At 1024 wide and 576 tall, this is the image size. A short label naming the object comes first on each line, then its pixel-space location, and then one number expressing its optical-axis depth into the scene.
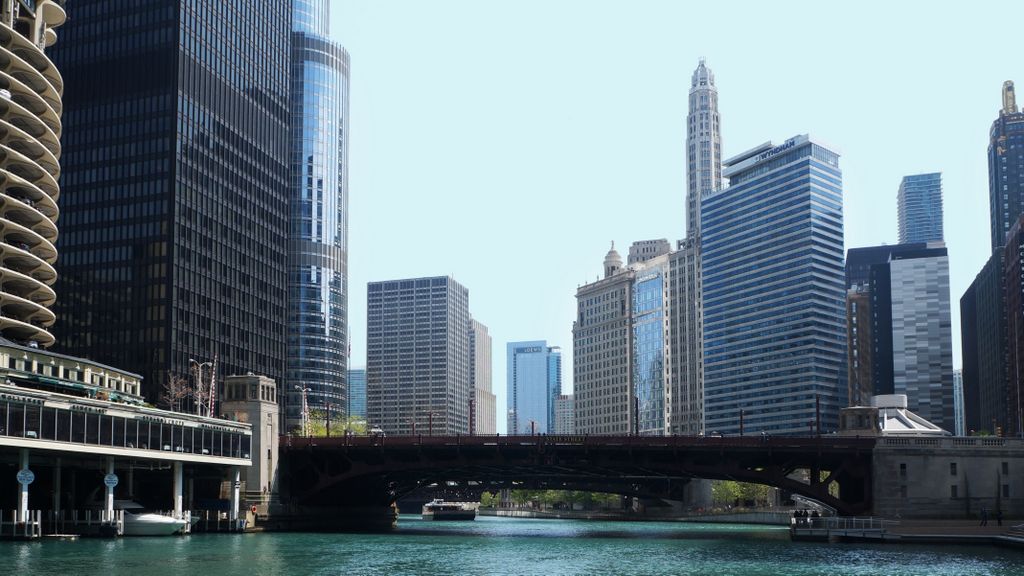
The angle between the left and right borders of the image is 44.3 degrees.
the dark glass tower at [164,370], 198.99
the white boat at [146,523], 125.19
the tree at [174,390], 185.62
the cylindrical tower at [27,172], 137.50
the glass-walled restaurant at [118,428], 105.88
